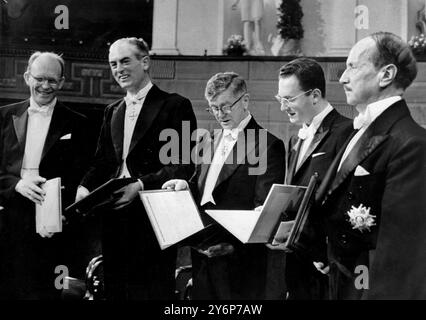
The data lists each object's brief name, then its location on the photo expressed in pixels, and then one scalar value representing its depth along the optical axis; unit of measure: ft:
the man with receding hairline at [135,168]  8.46
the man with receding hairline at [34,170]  9.00
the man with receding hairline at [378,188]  6.50
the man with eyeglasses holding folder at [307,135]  7.64
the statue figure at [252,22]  9.23
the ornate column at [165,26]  9.38
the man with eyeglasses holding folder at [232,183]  8.16
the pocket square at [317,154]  7.68
